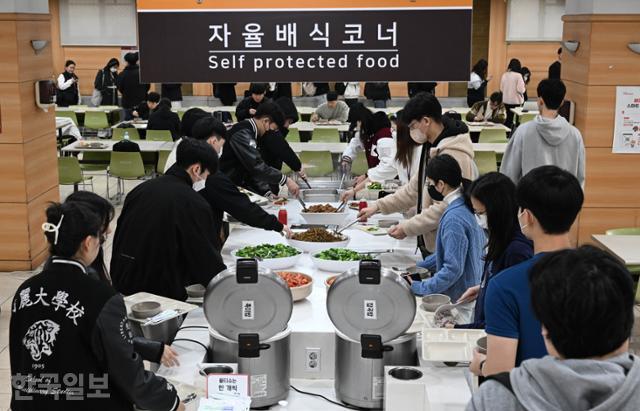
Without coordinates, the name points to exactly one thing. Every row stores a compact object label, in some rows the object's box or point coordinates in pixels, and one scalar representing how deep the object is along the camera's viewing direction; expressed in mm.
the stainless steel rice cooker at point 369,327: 2812
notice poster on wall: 6602
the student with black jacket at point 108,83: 14188
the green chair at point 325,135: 10406
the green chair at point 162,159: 9148
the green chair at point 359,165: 9117
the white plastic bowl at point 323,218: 5168
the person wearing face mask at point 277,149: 5961
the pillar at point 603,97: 6523
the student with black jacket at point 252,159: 5641
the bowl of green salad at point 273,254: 4145
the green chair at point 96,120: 12289
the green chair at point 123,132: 10195
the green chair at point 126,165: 8891
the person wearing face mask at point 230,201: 4557
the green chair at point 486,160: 8648
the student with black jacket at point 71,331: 2299
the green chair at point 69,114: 12164
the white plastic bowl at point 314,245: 4469
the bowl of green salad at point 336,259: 4105
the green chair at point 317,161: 9117
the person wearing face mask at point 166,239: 3598
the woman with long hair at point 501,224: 2660
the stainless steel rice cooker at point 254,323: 2840
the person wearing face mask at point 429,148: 4223
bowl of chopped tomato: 3592
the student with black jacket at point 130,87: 12258
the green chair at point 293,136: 10305
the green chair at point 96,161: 9680
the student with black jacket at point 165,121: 10086
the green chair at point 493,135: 10148
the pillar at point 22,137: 6707
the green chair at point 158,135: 9883
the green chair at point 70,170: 8688
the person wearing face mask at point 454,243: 3459
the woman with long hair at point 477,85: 13445
